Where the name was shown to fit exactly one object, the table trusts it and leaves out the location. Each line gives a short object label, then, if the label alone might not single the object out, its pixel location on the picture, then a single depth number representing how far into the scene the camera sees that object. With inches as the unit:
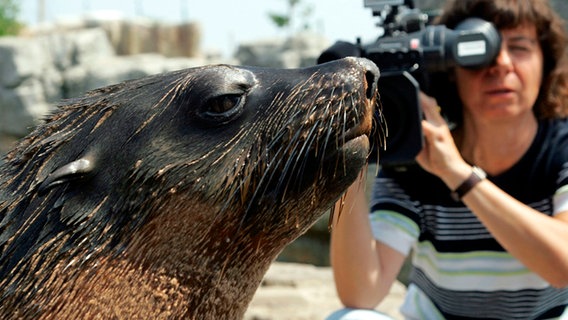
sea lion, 60.7
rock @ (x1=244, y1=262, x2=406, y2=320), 186.2
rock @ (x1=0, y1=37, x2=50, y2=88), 502.6
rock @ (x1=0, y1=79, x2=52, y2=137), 496.1
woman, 104.6
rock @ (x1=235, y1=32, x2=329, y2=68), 503.5
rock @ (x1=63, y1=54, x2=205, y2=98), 502.3
